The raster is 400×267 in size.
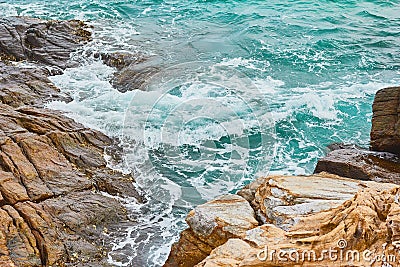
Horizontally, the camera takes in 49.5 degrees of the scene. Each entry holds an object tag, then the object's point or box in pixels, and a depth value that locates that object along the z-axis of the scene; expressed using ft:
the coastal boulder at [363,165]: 36.55
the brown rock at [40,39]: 65.62
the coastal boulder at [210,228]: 27.25
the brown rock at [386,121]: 39.29
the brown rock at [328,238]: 17.63
